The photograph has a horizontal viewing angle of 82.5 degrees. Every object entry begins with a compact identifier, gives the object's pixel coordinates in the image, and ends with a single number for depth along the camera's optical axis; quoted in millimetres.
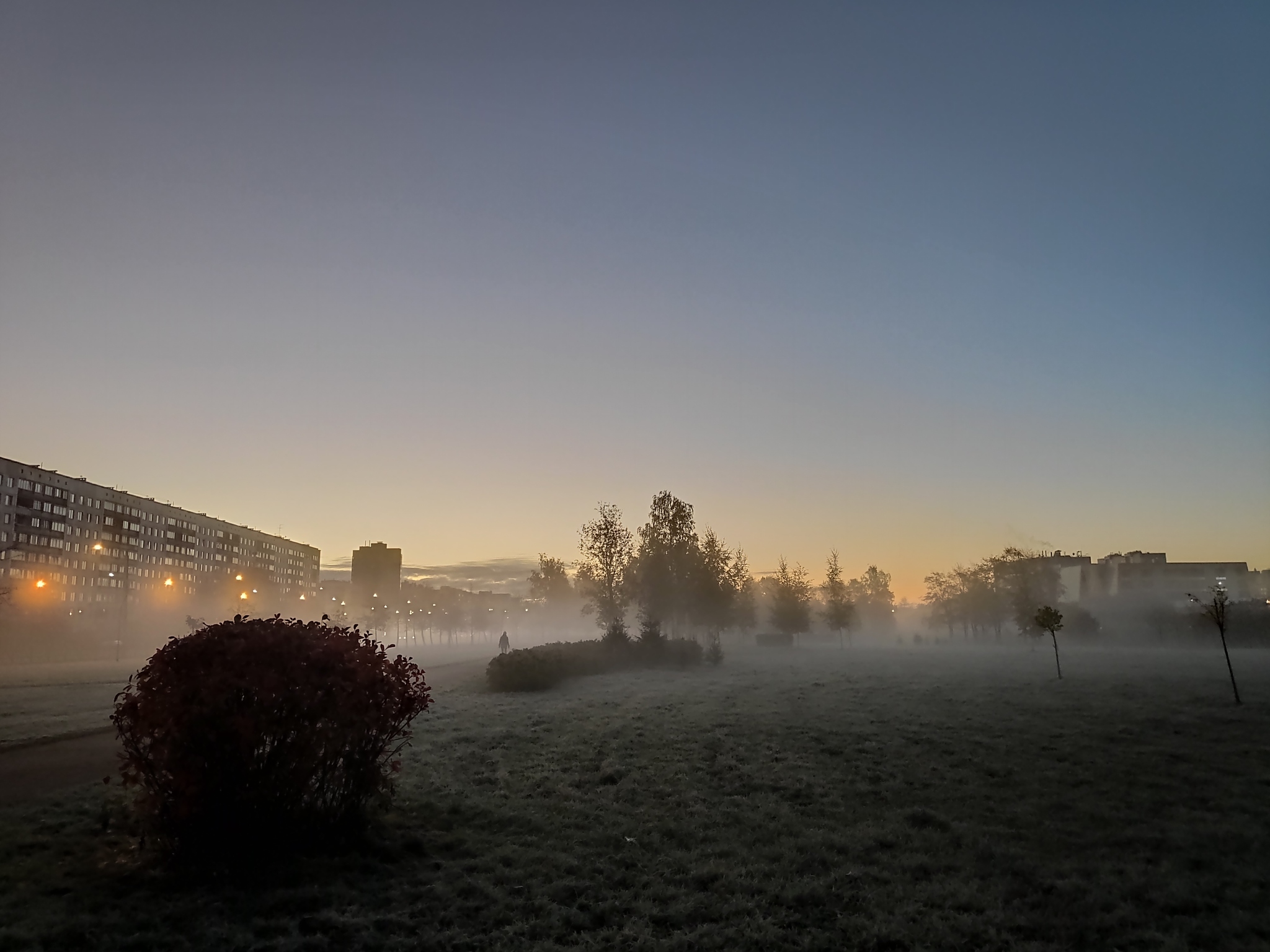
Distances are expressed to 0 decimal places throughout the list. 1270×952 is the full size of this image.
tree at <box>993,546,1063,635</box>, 83875
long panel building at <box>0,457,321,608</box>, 104188
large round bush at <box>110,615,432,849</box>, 9242
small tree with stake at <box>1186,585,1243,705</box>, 28281
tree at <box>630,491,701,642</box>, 65938
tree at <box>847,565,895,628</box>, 125562
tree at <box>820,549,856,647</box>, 82125
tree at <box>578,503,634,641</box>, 65125
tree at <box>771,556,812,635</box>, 81625
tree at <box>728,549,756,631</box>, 76562
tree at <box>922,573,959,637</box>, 100688
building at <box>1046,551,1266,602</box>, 123188
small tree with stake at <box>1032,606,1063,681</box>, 39781
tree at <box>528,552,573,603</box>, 119375
